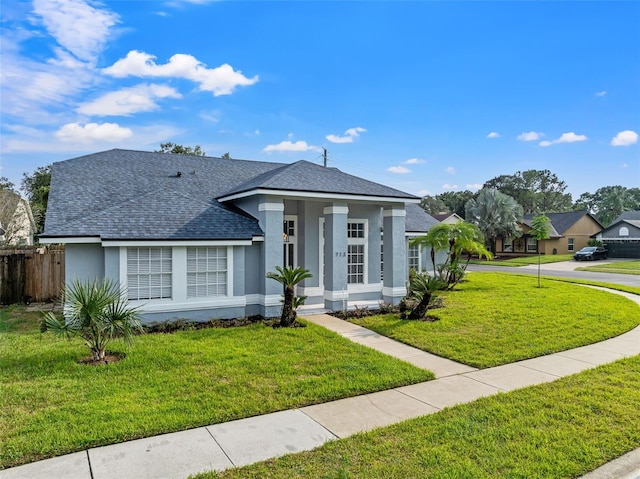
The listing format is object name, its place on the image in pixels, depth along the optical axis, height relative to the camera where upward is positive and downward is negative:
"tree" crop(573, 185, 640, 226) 71.00 +7.38
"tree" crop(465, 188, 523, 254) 41.69 +2.62
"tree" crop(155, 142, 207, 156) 28.95 +6.97
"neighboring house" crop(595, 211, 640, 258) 42.03 +0.07
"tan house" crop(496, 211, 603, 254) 45.84 +0.26
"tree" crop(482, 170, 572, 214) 72.25 +9.28
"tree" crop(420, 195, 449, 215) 71.56 +6.23
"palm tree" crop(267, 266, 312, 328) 10.83 -1.32
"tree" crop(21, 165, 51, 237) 30.22 +4.79
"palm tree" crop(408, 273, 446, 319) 11.88 -1.50
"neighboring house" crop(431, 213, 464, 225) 41.38 +2.34
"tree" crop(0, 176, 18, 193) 38.53 +5.84
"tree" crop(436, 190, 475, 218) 67.95 +7.75
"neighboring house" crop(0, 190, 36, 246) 26.16 +1.80
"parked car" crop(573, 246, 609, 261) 40.78 -1.50
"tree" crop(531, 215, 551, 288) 20.66 +0.64
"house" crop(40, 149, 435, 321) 10.65 +0.32
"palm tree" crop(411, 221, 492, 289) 16.81 -0.03
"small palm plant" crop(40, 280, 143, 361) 7.45 -1.46
